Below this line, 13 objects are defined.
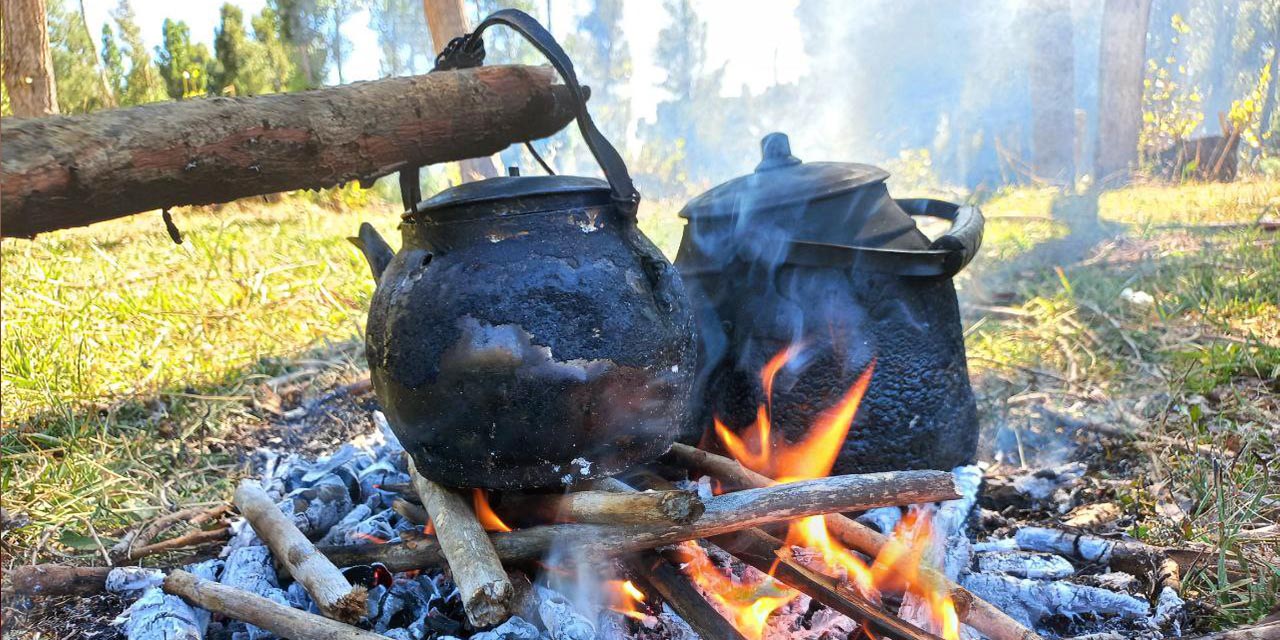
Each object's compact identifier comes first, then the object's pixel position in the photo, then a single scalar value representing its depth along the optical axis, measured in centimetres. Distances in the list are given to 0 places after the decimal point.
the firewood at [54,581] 98
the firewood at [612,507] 86
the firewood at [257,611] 88
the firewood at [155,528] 107
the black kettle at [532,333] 89
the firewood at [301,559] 90
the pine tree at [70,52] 937
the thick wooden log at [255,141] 89
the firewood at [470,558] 87
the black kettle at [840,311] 107
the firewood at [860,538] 89
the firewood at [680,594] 88
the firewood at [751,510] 91
